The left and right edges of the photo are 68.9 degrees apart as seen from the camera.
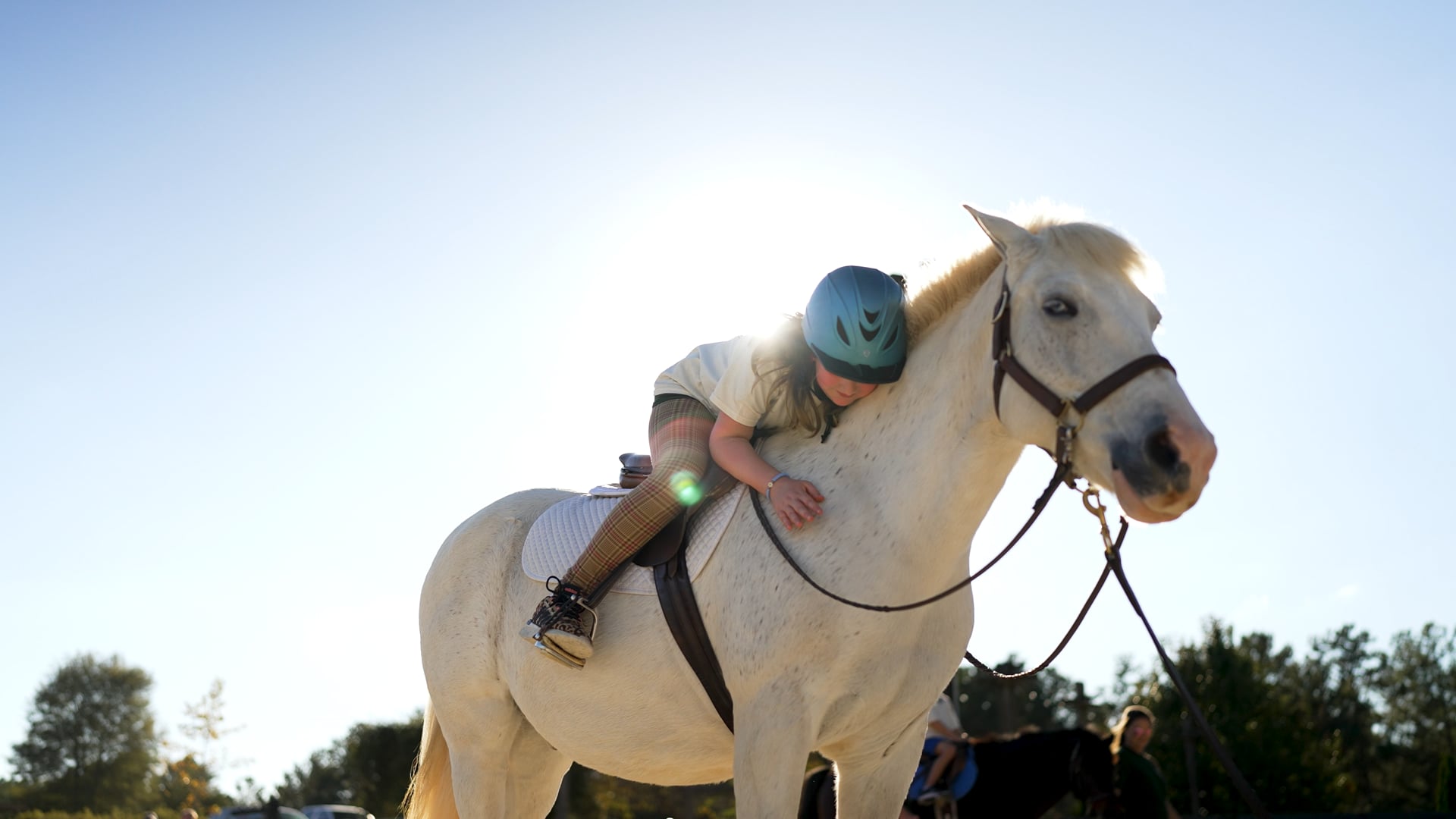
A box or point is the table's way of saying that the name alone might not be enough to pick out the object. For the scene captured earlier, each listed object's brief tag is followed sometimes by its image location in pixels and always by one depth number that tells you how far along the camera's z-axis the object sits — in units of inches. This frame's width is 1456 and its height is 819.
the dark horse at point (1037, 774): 331.9
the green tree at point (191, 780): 890.7
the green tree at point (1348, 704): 2278.5
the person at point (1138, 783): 332.5
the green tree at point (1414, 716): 2219.5
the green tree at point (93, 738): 1975.9
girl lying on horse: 134.3
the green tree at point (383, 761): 1461.6
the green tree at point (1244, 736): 1416.1
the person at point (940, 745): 335.3
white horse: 113.9
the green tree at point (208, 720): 916.0
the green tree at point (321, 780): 2591.0
